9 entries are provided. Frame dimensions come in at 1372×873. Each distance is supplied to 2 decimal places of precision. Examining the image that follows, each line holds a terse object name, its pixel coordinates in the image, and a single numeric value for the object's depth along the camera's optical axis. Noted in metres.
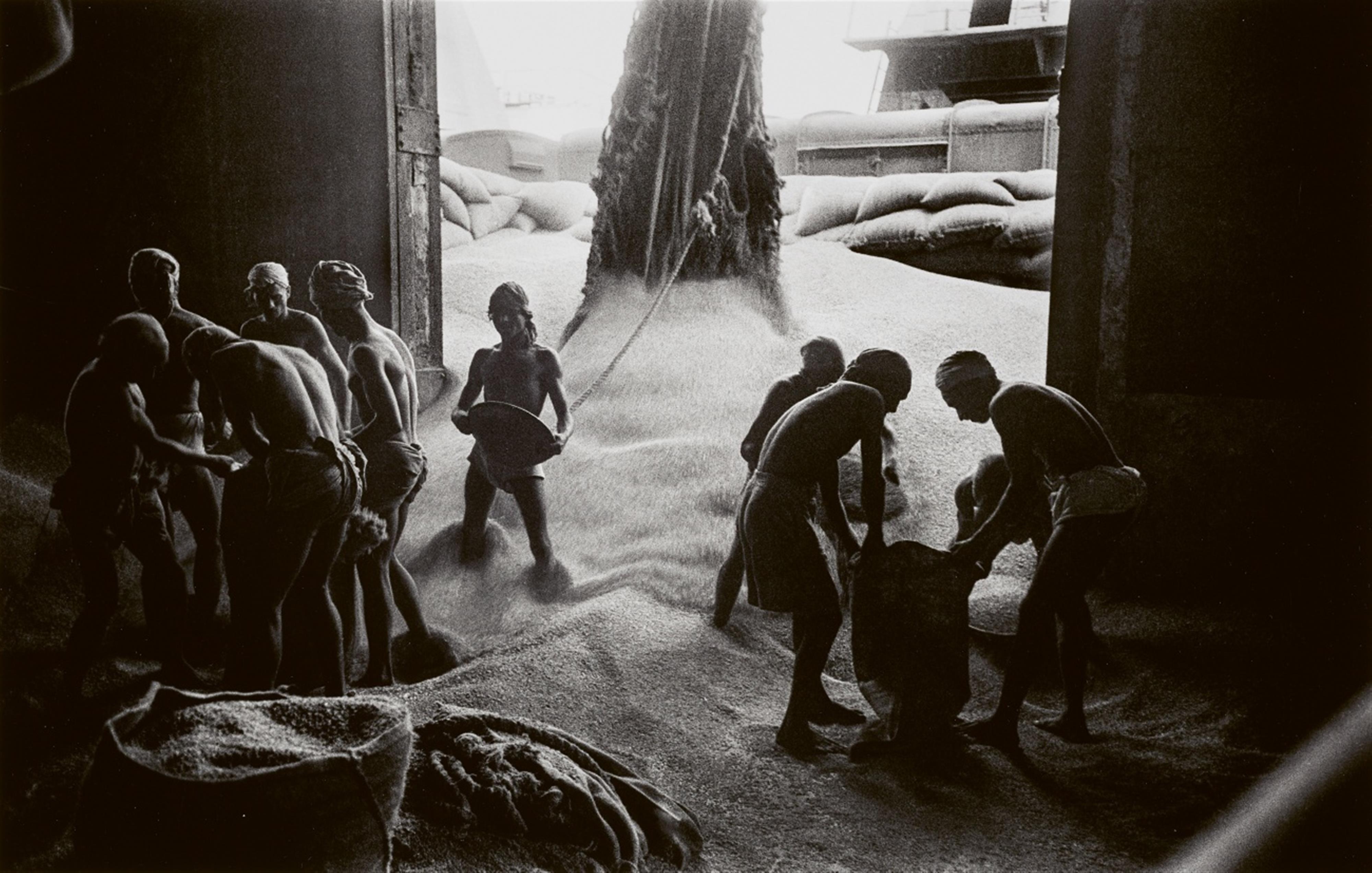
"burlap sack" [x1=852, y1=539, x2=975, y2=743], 3.96
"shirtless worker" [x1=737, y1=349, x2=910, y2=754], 4.09
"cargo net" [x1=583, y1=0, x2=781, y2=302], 8.20
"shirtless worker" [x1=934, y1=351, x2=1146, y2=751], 4.00
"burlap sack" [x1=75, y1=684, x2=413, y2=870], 2.45
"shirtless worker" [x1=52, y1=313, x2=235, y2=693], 3.81
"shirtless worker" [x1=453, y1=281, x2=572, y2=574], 5.67
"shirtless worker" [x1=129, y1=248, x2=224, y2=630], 4.12
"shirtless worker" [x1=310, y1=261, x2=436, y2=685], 4.39
